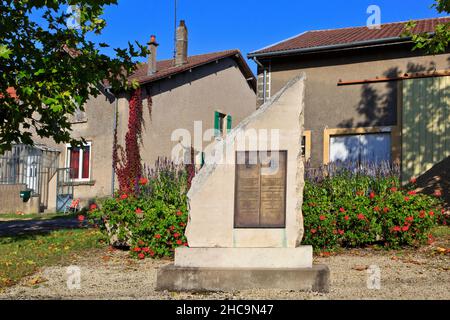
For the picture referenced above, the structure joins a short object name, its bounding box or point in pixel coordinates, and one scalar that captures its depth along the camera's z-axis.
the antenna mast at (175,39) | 21.91
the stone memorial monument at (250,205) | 5.79
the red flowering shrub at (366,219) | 8.19
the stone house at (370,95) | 12.90
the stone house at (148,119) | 18.64
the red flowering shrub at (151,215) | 7.92
